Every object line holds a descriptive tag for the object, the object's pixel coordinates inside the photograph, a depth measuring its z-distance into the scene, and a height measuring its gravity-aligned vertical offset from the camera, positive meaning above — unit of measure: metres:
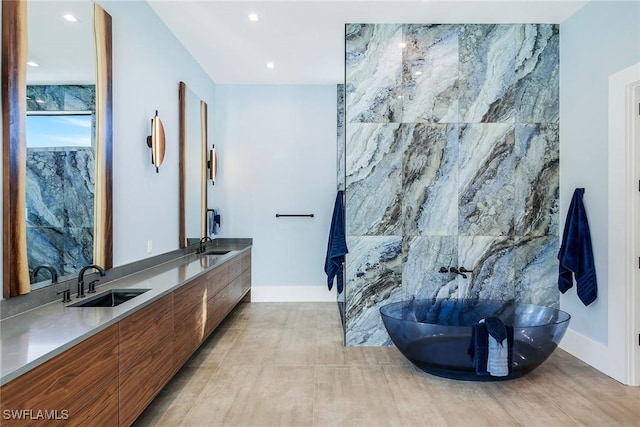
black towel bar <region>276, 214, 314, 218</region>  5.63 -0.05
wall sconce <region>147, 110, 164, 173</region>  3.42 +0.60
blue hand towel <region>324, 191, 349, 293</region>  3.84 -0.35
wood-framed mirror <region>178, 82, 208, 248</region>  4.24 +0.52
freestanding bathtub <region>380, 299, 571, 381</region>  2.90 -0.97
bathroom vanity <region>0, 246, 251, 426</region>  1.39 -0.62
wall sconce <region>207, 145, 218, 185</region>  5.35 +0.63
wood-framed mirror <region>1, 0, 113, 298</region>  1.88 +0.31
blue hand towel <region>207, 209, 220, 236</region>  5.41 -0.12
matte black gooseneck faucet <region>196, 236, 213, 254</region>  4.69 -0.39
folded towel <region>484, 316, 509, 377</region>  2.77 -0.97
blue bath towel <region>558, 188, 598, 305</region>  3.29 -0.34
